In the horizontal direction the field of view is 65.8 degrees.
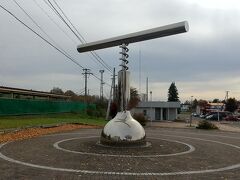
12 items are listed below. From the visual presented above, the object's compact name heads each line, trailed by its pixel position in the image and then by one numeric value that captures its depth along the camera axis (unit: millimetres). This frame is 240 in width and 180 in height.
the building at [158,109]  33534
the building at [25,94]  22075
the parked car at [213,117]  40849
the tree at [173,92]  69738
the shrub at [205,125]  18937
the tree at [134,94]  27984
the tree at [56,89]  57214
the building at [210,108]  54527
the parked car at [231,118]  40694
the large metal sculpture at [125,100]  7443
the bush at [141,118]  21339
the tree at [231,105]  61206
